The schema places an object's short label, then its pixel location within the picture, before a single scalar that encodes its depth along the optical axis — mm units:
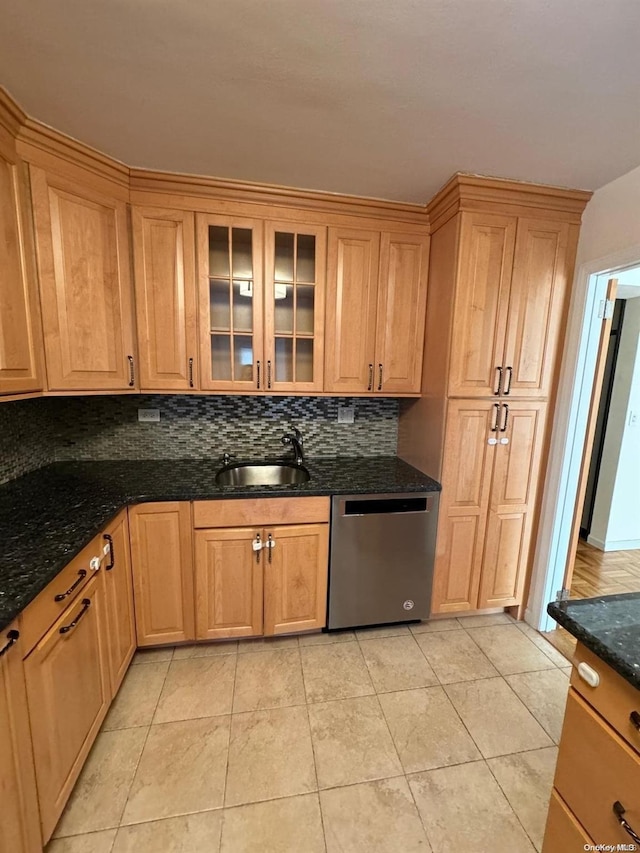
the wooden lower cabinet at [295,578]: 1898
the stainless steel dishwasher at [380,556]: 1938
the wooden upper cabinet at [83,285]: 1539
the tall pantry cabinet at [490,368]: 1859
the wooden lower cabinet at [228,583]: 1844
